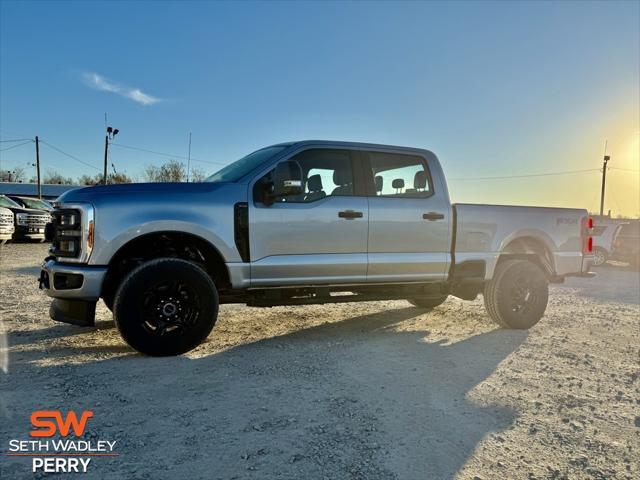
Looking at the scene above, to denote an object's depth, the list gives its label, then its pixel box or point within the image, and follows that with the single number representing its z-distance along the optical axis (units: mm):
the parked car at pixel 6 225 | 13586
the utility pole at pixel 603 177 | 36875
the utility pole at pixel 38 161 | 40138
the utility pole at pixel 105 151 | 32594
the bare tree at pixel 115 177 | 36159
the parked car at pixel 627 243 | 13664
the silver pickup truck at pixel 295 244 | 3857
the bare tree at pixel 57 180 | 76500
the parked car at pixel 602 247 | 14508
